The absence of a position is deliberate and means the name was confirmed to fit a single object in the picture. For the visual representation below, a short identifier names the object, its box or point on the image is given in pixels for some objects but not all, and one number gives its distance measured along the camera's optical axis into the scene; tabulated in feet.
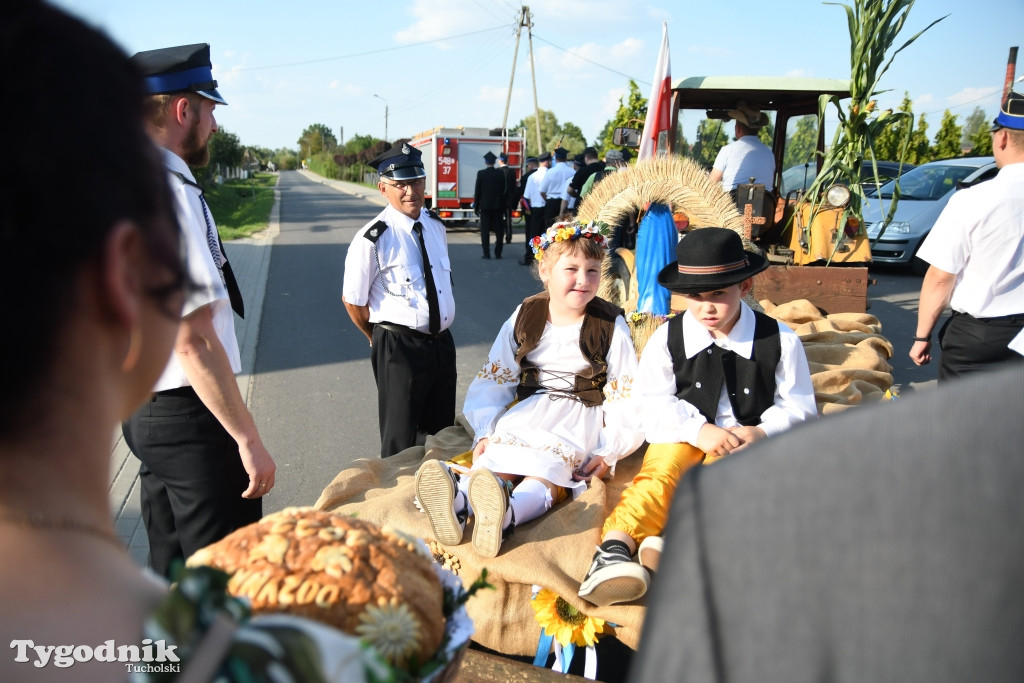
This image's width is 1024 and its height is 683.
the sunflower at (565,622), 7.63
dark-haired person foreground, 1.98
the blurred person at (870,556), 1.94
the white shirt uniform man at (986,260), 10.67
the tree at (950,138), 61.52
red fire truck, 60.49
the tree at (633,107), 59.47
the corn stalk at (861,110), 17.37
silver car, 35.73
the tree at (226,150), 127.95
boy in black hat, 9.71
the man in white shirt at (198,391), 6.51
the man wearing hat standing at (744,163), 22.25
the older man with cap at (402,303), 12.44
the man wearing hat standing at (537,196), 44.06
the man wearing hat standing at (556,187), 42.27
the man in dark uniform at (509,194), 47.60
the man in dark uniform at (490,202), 45.03
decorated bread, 2.94
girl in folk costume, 10.16
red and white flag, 20.56
